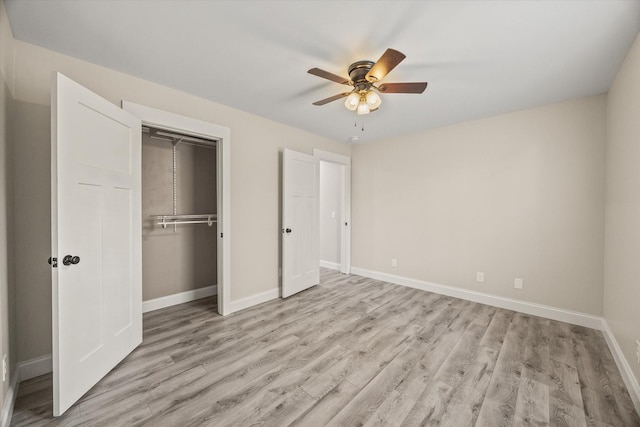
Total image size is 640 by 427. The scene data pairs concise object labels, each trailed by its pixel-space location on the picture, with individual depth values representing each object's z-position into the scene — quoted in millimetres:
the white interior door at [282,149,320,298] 3606
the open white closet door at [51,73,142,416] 1587
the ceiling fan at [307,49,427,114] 1831
